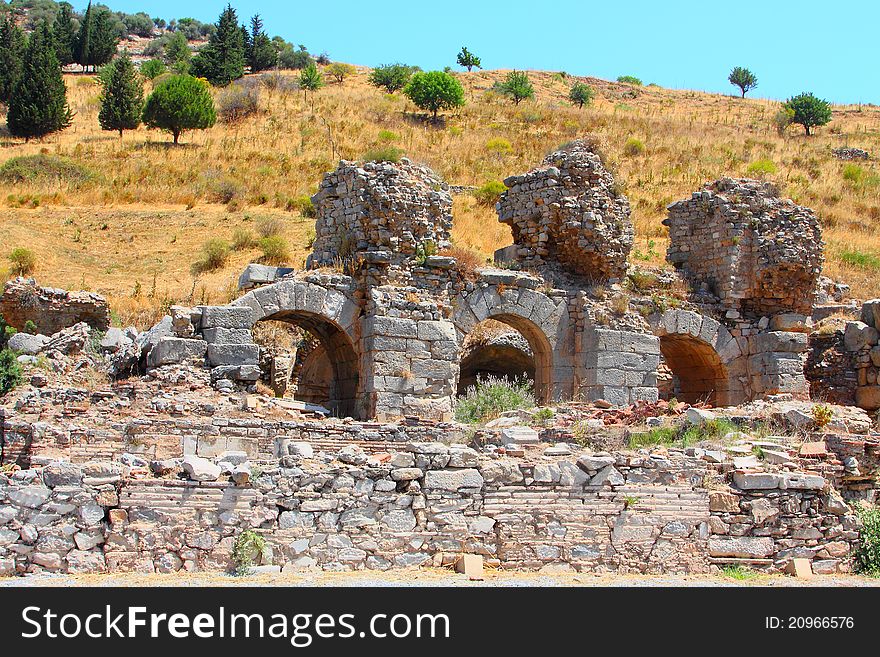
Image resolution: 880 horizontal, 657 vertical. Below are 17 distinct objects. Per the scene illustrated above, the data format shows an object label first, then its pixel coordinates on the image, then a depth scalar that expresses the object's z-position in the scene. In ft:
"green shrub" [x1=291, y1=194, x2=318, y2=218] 101.45
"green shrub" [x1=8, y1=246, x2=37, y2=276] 82.00
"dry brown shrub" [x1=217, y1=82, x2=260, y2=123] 144.25
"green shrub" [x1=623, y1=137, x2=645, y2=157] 142.00
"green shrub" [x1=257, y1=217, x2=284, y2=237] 93.04
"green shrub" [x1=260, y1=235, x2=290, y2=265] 85.35
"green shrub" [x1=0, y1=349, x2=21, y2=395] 46.57
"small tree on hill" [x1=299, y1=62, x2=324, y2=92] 172.04
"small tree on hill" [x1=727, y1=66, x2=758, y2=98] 226.17
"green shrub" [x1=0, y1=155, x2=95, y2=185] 105.91
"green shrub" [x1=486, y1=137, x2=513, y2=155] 136.15
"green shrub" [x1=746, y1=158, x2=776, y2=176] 121.80
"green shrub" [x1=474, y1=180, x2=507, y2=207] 111.24
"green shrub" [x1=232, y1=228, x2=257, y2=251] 89.86
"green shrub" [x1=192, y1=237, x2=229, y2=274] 85.71
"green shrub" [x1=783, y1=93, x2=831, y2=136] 171.94
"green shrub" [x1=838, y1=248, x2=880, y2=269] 97.76
